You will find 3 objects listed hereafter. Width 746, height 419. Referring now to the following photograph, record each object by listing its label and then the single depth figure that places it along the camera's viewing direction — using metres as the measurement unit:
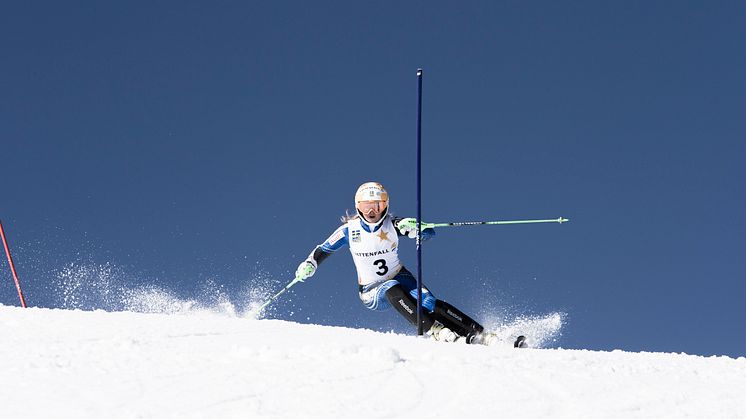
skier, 16.03
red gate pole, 18.77
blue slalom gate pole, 15.92
